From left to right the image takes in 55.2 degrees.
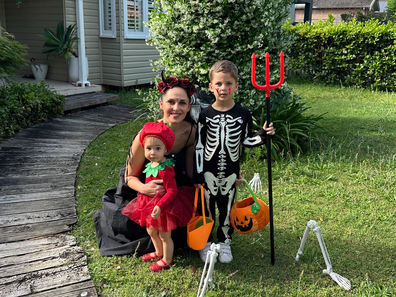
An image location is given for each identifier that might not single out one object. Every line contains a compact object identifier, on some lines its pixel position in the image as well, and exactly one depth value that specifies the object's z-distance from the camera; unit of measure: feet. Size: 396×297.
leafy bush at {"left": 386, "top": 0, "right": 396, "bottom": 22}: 99.22
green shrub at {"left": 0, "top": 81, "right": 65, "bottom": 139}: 20.30
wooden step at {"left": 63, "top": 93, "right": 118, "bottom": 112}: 26.59
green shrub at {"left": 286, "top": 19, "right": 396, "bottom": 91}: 34.58
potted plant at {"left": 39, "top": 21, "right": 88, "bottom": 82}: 29.99
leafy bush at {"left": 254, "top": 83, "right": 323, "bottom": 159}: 17.83
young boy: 9.36
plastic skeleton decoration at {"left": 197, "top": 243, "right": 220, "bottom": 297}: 7.86
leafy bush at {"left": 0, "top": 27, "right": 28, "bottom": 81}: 21.90
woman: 9.55
